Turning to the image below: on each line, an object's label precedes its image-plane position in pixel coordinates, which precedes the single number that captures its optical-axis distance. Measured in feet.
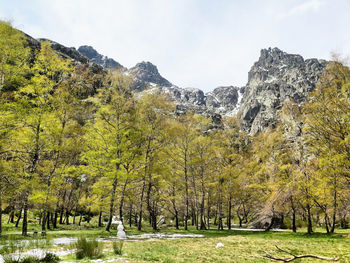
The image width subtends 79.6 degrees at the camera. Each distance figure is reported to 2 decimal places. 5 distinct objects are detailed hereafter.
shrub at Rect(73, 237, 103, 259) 23.31
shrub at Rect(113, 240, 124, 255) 26.39
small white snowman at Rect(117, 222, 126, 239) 48.71
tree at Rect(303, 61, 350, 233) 48.39
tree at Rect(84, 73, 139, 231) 59.52
